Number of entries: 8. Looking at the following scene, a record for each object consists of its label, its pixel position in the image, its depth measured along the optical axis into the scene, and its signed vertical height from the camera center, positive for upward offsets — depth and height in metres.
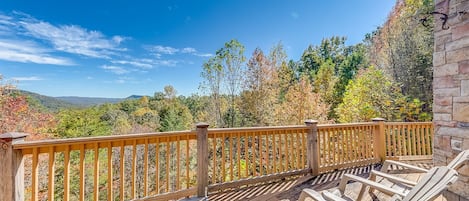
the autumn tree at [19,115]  9.55 -0.84
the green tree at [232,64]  11.59 +1.87
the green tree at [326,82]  16.47 +1.27
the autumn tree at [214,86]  11.81 +0.68
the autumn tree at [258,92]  12.06 +0.34
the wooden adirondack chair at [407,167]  1.81 -0.83
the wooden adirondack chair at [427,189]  1.32 -0.59
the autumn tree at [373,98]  8.38 +0.00
